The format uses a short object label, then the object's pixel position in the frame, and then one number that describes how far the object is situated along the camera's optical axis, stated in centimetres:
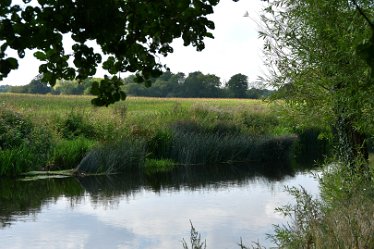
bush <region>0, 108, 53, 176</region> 1669
